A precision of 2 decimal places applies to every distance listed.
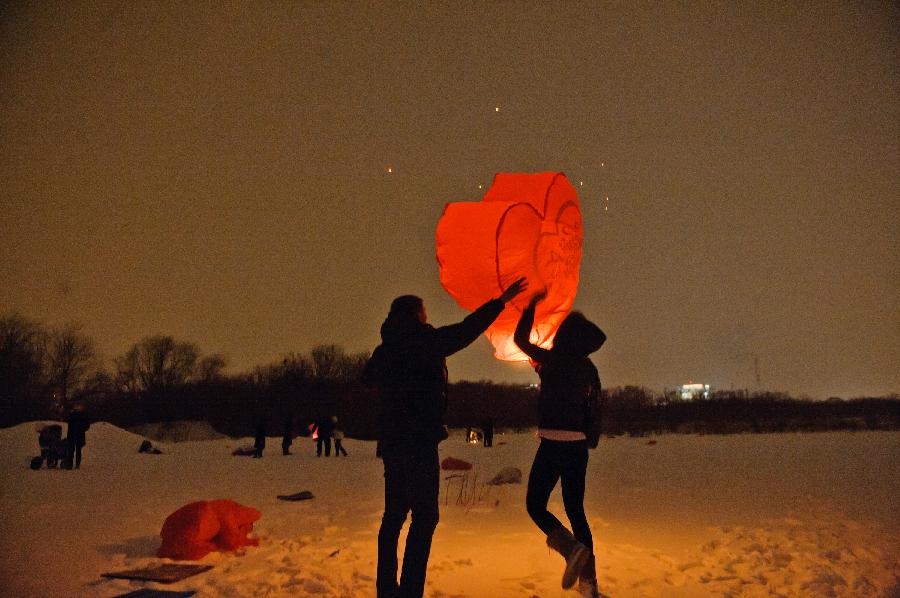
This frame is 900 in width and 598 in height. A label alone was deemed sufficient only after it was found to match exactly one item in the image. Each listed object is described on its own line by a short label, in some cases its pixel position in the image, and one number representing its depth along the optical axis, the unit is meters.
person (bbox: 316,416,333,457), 24.80
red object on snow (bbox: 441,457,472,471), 17.05
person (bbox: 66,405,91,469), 18.25
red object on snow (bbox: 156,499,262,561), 6.53
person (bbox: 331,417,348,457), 24.59
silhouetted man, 4.07
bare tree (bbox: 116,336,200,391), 76.62
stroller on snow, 18.78
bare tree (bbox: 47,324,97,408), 67.44
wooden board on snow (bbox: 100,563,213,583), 5.71
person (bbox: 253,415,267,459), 24.36
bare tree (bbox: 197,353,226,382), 78.50
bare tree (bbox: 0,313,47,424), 56.97
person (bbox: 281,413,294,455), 25.98
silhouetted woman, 4.84
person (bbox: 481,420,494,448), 29.38
